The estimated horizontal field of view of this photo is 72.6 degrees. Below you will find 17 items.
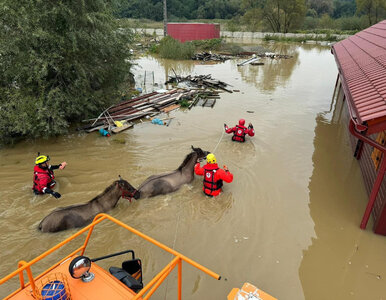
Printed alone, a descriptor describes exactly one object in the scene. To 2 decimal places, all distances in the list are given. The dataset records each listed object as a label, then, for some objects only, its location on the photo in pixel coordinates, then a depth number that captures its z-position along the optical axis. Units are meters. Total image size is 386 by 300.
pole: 39.29
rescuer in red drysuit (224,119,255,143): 11.23
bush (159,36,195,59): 31.52
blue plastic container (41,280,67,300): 2.93
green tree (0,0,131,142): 9.74
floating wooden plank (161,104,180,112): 15.35
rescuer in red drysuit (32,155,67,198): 7.39
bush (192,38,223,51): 39.66
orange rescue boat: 3.07
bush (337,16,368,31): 54.34
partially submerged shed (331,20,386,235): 5.36
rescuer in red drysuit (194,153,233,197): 7.54
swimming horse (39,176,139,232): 6.32
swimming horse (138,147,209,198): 7.64
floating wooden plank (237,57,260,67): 29.80
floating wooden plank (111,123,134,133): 12.30
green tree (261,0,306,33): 55.66
